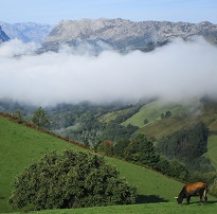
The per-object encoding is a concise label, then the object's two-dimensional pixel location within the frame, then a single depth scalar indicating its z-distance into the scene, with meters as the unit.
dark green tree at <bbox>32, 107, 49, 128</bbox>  104.94
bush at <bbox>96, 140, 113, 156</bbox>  109.50
